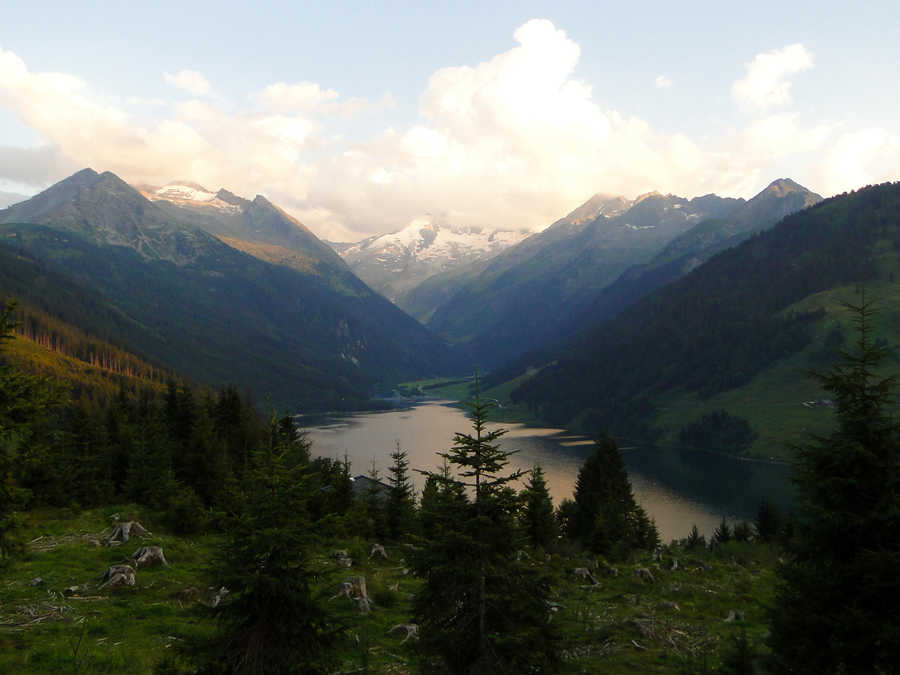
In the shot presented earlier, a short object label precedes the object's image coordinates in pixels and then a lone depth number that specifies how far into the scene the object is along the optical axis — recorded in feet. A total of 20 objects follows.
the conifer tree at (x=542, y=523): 157.28
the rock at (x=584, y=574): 107.87
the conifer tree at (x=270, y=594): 38.63
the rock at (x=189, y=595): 69.41
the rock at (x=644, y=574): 105.40
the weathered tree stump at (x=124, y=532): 94.54
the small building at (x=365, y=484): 181.00
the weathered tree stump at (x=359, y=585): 79.15
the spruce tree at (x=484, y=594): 44.19
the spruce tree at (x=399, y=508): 151.02
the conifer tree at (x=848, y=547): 41.24
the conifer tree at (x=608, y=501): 198.08
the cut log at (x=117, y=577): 71.16
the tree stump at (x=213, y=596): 68.55
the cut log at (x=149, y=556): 83.13
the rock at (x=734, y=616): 80.64
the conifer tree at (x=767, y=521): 242.78
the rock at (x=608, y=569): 115.49
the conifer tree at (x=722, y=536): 226.67
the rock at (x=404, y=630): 67.46
